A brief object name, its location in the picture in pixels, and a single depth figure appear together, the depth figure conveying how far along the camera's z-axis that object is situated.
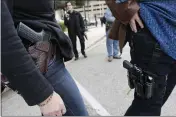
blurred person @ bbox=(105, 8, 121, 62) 3.52
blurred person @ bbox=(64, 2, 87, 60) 4.12
